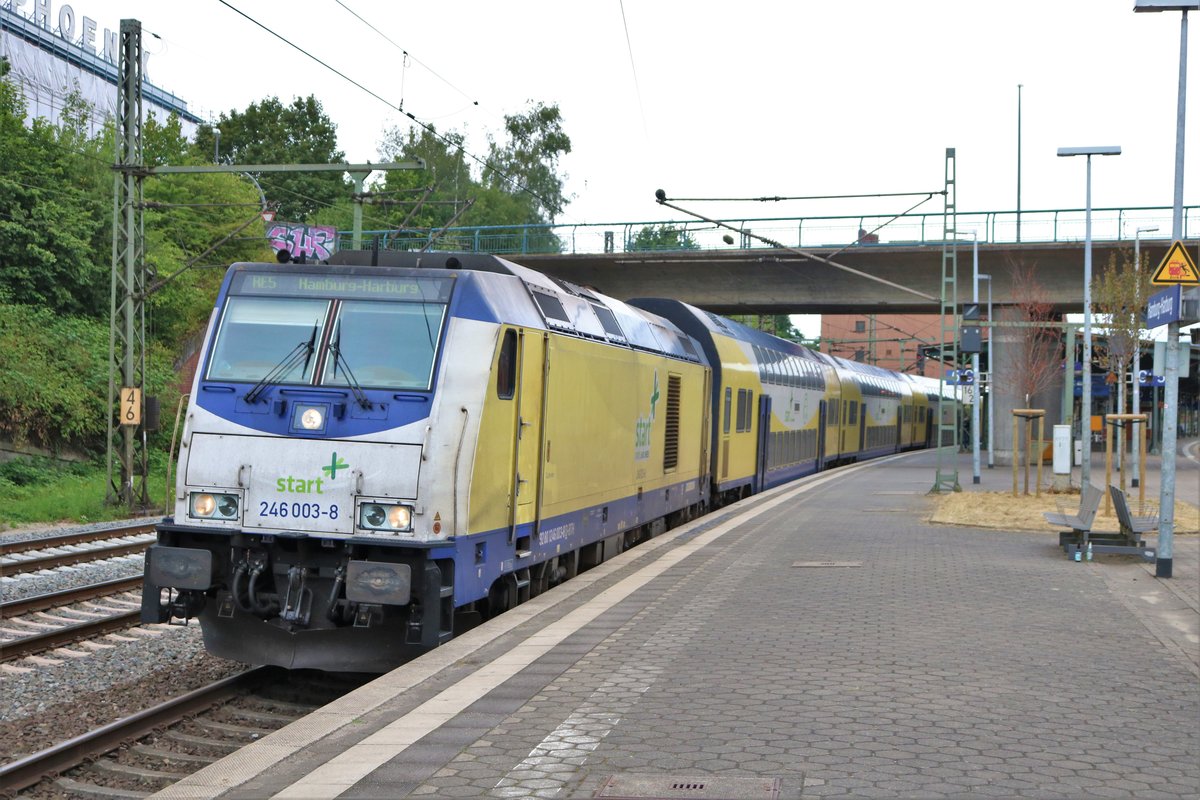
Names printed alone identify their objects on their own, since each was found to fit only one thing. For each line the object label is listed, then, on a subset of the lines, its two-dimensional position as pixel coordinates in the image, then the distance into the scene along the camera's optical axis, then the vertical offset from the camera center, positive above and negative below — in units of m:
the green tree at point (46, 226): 31.17 +3.88
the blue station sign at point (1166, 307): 12.73 +1.16
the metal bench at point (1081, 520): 14.64 -1.17
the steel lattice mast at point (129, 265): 21.23 +2.07
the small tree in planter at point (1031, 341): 36.78 +2.42
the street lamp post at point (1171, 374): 13.09 +0.52
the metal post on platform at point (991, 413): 37.57 +0.12
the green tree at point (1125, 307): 28.09 +2.52
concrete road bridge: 35.50 +4.17
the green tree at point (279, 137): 69.25 +13.90
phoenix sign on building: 58.62 +15.79
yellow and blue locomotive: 8.72 -0.44
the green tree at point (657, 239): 37.47 +4.85
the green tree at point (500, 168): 64.88 +11.55
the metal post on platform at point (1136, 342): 28.83 +1.81
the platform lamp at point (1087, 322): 21.25 +1.82
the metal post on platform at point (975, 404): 29.95 +0.32
